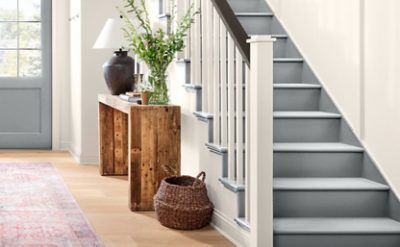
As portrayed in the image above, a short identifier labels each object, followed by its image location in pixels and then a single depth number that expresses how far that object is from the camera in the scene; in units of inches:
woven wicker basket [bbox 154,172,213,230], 182.2
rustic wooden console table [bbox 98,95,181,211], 208.1
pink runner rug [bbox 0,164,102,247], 171.2
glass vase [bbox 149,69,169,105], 213.2
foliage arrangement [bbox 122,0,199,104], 208.7
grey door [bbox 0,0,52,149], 355.9
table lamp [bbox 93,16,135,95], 255.1
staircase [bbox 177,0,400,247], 153.5
